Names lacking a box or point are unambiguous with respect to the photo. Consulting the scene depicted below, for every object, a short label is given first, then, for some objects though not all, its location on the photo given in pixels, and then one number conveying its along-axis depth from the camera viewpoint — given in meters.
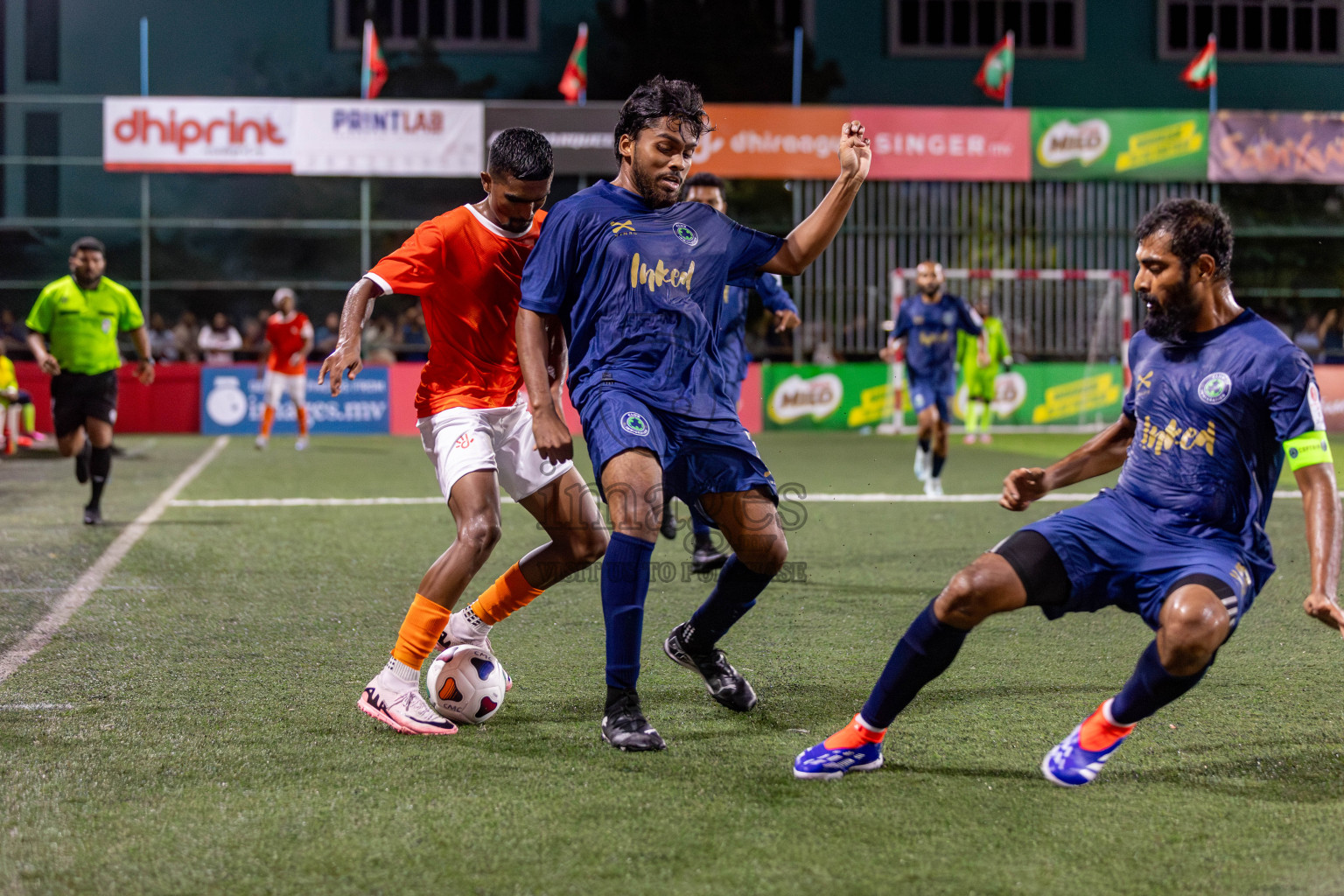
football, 4.09
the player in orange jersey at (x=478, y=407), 4.11
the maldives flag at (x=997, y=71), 22.55
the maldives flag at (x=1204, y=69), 22.75
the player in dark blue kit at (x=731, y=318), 7.12
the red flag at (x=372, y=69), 21.81
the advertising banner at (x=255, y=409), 19.78
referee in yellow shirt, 9.05
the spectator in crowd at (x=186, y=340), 21.78
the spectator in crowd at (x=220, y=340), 21.12
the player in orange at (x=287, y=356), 16.53
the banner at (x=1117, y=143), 20.95
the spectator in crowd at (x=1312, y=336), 22.28
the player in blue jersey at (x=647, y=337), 3.76
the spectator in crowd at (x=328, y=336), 22.37
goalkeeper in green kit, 18.22
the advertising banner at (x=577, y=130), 20.47
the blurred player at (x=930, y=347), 11.48
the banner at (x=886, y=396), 20.75
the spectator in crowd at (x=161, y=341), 21.39
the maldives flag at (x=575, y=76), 21.94
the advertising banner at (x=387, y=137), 20.05
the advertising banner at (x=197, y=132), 19.97
